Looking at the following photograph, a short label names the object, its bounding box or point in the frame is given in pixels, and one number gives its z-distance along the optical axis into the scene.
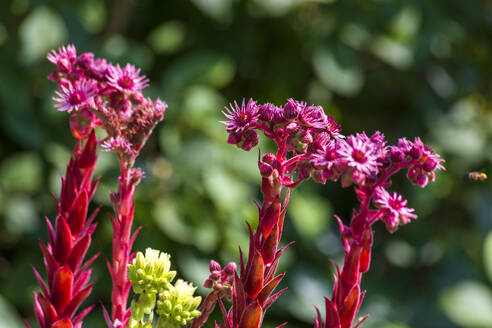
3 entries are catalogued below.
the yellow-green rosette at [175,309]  0.97
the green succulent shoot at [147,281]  0.98
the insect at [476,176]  1.04
